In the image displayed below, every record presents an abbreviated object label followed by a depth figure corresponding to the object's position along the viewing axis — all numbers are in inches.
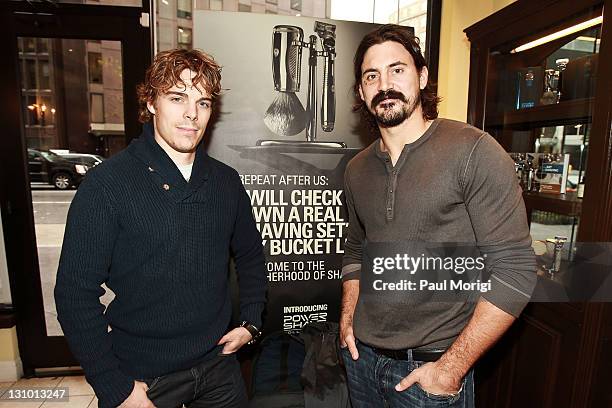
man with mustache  41.6
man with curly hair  44.6
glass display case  55.7
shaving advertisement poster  72.4
